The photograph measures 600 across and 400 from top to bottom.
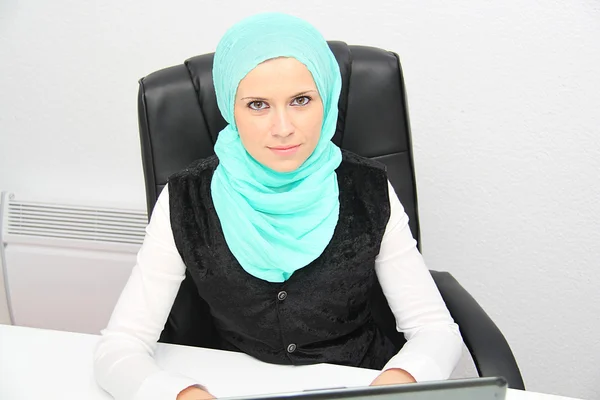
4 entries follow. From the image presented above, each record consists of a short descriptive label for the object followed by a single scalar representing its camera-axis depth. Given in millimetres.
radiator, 1668
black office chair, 1079
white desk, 842
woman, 891
